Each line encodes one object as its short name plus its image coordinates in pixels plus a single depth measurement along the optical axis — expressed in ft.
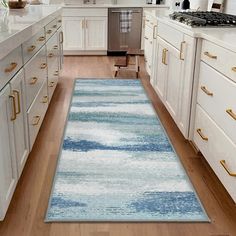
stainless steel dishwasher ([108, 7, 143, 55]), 19.93
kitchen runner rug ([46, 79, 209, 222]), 6.31
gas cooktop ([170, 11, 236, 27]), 8.77
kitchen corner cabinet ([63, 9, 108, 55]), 19.61
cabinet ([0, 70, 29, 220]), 5.60
